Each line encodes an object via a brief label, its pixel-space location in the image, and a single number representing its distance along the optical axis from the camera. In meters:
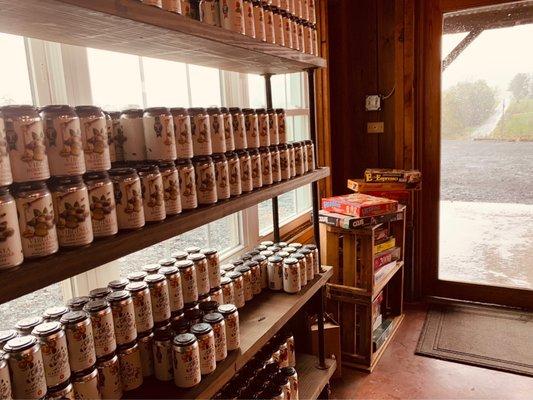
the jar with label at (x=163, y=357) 1.19
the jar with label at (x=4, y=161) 0.75
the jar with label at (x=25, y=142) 0.78
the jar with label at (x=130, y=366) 1.12
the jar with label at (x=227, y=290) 1.57
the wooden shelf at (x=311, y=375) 1.93
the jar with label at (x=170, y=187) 1.10
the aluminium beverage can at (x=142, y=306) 1.17
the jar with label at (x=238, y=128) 1.43
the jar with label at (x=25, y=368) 0.88
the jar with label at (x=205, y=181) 1.23
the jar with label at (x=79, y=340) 0.99
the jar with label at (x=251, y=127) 1.51
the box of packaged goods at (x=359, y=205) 2.46
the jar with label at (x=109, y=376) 1.06
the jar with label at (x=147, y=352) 1.19
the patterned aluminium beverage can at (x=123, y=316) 1.10
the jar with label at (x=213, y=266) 1.49
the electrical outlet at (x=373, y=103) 3.28
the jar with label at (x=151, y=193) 1.04
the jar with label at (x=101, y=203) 0.91
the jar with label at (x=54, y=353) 0.94
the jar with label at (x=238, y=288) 1.66
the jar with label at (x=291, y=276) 1.80
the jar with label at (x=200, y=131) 1.23
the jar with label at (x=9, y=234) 0.73
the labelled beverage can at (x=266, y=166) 1.55
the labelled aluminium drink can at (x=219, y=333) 1.26
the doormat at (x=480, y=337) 2.50
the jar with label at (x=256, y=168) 1.48
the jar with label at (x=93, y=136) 0.91
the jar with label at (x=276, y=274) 1.85
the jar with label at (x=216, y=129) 1.30
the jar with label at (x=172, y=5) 1.02
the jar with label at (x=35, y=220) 0.78
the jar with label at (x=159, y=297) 1.23
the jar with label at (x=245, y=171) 1.42
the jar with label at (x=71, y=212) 0.84
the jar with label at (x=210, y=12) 1.19
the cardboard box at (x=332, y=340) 2.31
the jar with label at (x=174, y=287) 1.31
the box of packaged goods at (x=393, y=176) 2.90
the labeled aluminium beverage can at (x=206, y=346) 1.20
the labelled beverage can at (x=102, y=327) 1.05
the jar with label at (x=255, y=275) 1.81
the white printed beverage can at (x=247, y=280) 1.73
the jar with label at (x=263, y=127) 1.58
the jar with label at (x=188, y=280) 1.37
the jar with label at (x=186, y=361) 1.15
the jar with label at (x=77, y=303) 1.12
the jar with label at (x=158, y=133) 1.09
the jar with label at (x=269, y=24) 1.48
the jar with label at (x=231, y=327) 1.34
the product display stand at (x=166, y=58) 0.79
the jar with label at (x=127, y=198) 0.98
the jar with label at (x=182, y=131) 1.15
